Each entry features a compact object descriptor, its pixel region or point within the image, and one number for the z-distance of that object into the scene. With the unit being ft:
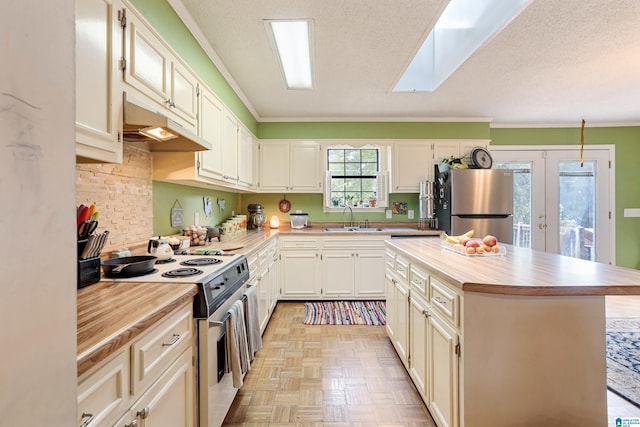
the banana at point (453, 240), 6.93
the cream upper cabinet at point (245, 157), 10.37
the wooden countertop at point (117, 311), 2.35
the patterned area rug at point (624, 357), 6.46
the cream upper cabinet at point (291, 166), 13.48
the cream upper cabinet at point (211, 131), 7.09
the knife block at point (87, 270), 3.84
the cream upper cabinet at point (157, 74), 4.46
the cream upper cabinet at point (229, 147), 8.64
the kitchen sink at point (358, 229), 13.60
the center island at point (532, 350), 3.91
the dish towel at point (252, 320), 5.92
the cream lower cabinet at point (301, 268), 12.07
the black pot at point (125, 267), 4.33
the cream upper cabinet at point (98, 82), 3.45
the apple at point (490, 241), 6.33
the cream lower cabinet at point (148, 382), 2.43
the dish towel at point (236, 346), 4.97
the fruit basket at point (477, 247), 6.13
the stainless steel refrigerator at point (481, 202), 12.01
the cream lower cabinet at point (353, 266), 12.09
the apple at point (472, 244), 6.26
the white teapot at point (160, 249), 5.67
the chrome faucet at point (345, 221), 14.28
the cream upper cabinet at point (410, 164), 13.58
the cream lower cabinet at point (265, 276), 7.82
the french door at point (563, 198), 14.64
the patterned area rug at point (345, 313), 10.19
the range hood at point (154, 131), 4.33
